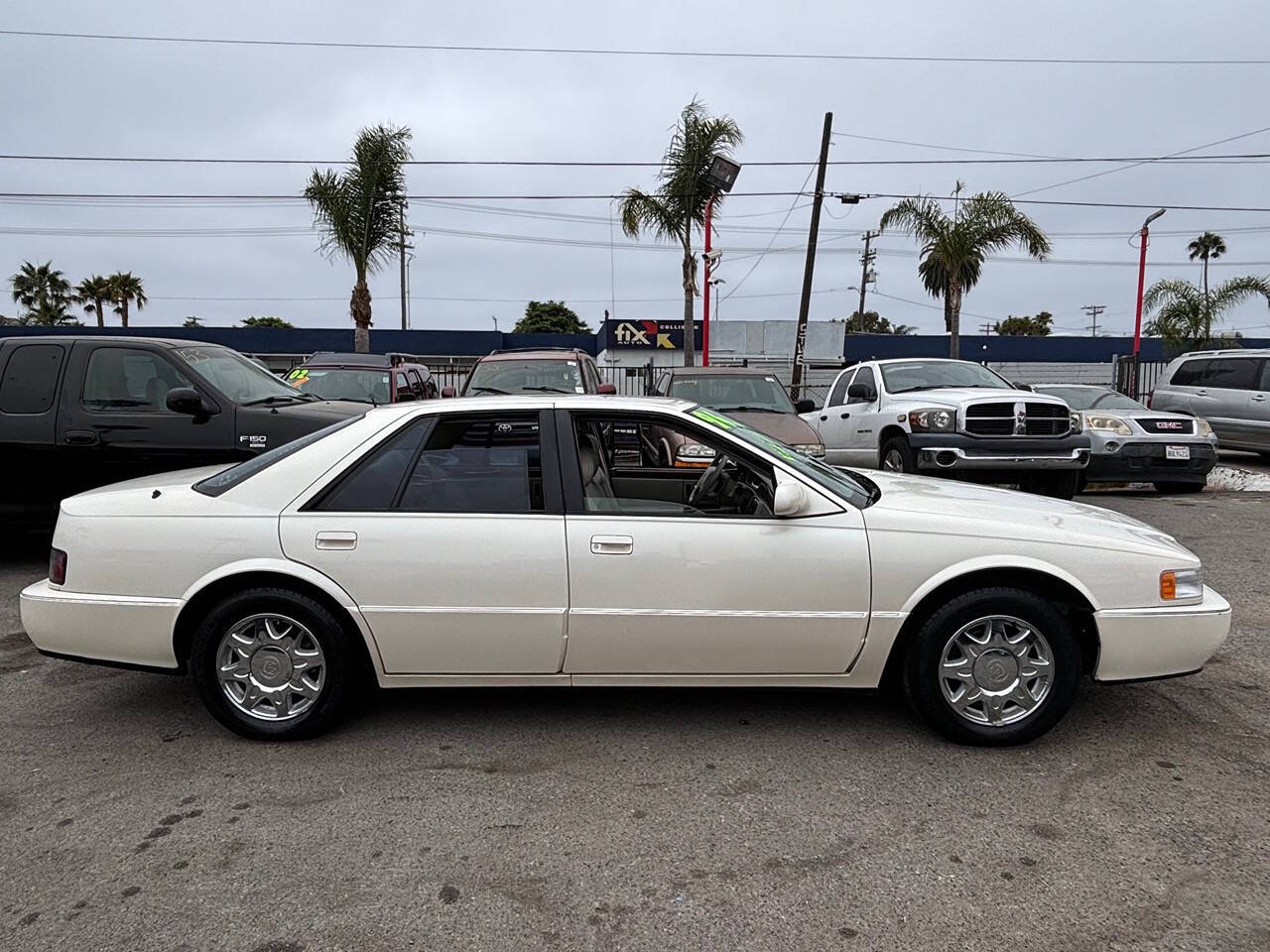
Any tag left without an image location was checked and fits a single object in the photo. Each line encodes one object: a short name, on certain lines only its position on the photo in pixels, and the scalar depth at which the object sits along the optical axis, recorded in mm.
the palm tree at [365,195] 20766
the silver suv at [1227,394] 12875
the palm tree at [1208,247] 45281
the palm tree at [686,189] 20156
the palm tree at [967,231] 20578
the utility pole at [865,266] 58969
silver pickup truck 8797
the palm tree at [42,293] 48438
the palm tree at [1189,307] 23016
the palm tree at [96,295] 51750
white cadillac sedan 3654
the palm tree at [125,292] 52625
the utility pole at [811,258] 20188
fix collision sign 40562
